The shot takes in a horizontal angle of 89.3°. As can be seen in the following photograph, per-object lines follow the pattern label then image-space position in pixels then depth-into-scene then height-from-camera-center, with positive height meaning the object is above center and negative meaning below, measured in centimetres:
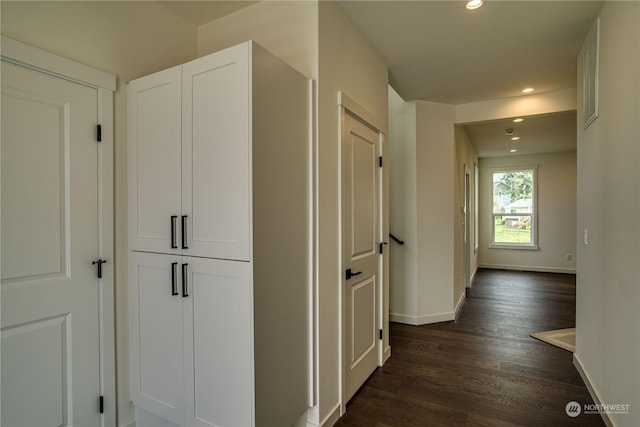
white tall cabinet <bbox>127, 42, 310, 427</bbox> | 151 -15
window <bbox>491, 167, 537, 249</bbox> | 737 +3
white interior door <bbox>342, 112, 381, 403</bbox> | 225 -29
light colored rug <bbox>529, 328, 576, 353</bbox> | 320 -135
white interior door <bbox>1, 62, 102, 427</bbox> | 149 -20
